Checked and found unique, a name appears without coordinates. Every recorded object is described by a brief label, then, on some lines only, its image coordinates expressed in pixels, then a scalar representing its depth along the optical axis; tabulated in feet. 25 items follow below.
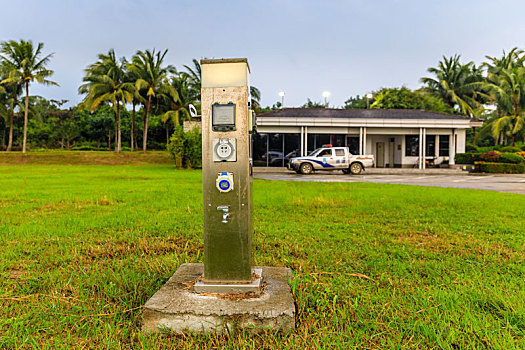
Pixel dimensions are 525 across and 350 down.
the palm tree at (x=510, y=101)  115.96
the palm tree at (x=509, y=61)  146.64
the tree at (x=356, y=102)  178.09
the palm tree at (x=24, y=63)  108.06
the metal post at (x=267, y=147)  87.97
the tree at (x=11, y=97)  124.47
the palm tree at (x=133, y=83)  119.64
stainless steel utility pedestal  7.47
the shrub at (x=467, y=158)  88.35
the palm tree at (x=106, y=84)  115.44
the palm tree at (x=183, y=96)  129.87
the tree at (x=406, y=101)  135.23
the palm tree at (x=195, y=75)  120.67
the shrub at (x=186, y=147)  71.26
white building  86.48
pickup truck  69.92
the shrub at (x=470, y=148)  125.08
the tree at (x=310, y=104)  179.97
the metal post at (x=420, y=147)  88.62
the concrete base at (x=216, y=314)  6.88
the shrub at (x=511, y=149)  105.50
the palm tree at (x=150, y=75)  117.20
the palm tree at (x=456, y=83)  146.00
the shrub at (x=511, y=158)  79.12
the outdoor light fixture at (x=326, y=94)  128.91
